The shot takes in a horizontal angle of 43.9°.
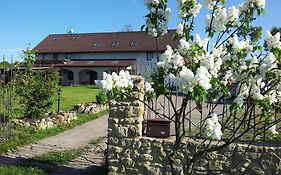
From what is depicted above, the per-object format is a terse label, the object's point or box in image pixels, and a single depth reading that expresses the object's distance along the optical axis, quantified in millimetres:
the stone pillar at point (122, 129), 6816
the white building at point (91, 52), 45312
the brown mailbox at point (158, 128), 6691
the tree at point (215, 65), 3283
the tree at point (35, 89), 12273
